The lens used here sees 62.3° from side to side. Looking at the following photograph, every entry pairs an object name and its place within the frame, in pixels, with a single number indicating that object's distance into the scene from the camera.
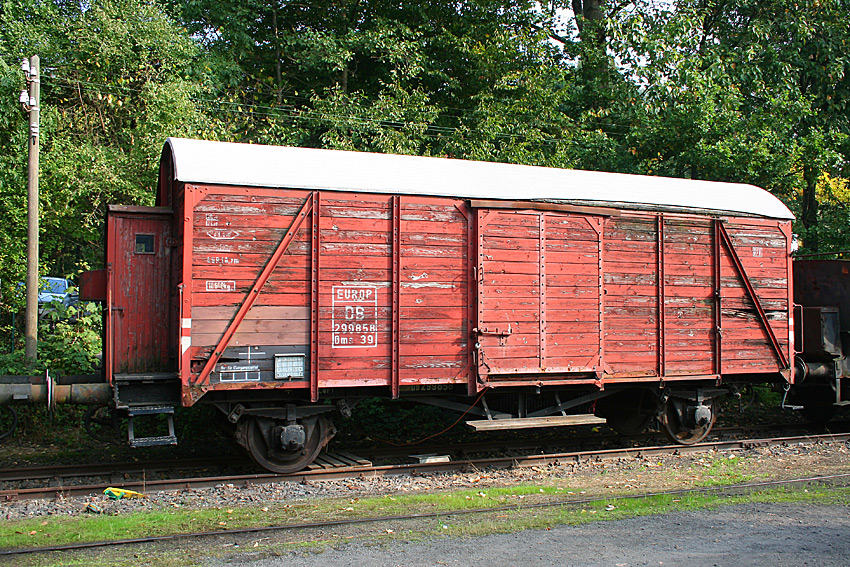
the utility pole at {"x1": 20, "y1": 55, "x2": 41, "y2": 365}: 11.63
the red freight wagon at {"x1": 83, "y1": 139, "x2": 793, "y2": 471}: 8.11
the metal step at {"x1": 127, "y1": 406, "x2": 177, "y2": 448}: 7.85
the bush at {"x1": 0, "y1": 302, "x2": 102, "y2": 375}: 11.73
